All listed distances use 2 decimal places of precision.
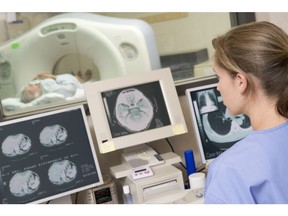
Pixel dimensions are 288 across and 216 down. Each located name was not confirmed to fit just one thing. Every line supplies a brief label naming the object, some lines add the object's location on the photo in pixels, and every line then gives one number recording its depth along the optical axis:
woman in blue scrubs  0.90
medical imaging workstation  1.54
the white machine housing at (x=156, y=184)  1.56
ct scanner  2.02
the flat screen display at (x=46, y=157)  1.49
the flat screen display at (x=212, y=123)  1.78
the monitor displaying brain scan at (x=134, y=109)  1.64
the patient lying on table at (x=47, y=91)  1.96
